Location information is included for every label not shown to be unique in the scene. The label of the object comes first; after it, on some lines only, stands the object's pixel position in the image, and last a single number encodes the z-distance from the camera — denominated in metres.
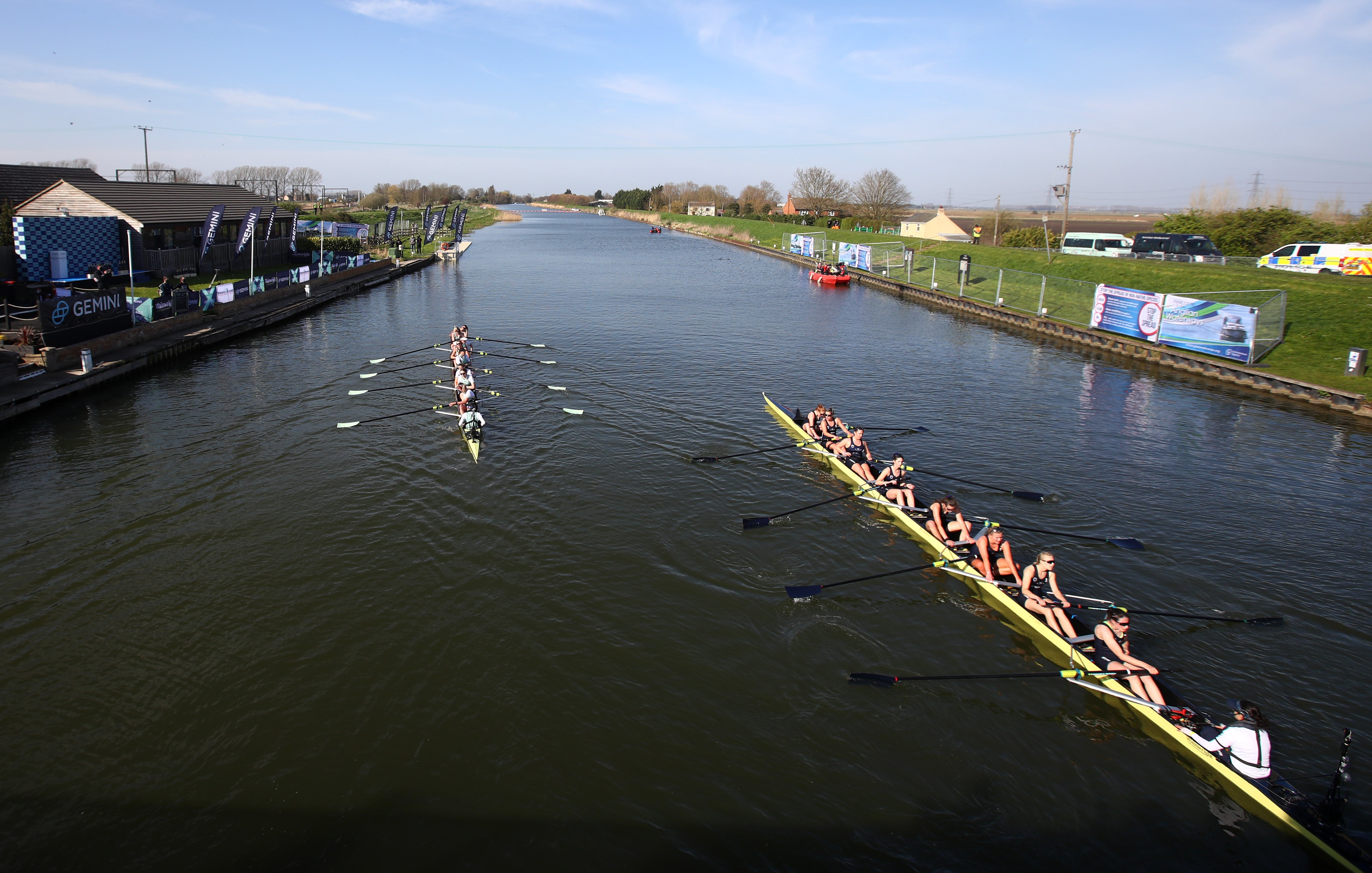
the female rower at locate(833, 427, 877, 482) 19.38
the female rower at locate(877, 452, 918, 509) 17.64
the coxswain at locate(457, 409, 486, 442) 21.31
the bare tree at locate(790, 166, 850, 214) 141.00
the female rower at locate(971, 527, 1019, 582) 14.62
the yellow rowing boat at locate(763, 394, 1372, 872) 9.10
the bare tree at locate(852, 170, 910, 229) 109.62
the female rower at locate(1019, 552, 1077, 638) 13.11
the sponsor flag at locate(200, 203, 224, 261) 36.62
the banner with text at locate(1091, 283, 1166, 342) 34.69
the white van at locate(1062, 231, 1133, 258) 59.41
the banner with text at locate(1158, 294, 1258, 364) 30.89
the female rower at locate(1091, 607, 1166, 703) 11.41
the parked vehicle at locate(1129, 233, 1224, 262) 52.00
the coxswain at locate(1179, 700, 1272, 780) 9.90
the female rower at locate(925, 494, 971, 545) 15.90
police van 39.88
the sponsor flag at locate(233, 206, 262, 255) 39.22
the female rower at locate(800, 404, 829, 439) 22.05
